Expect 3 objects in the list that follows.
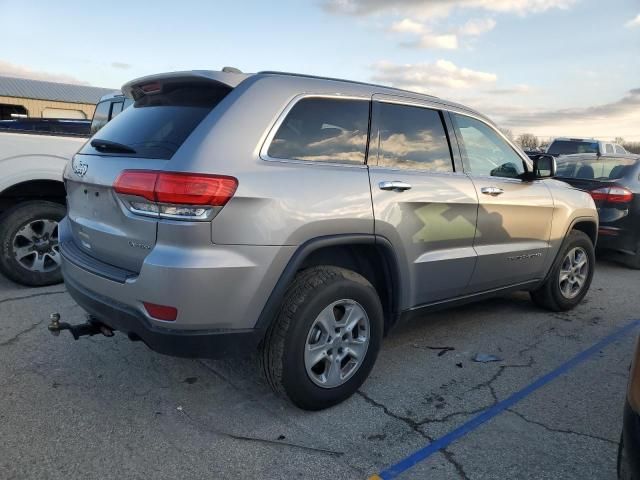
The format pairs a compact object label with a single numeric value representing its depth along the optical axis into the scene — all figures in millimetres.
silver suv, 2467
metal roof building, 42094
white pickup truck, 4797
